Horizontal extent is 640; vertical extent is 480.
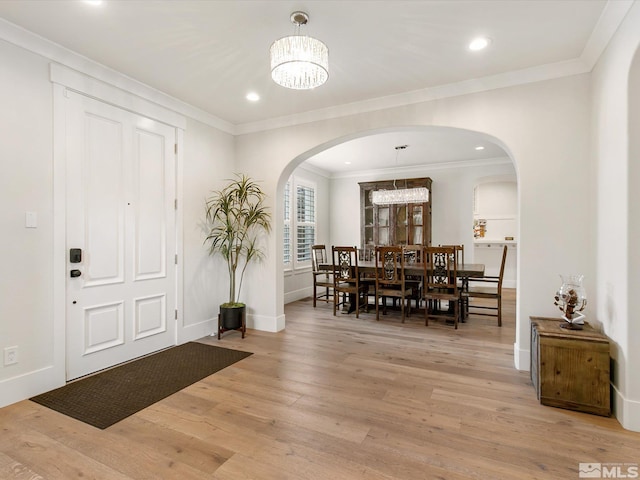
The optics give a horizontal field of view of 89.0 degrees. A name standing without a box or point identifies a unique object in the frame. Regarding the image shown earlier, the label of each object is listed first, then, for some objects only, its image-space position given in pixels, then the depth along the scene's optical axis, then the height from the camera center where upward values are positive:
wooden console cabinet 2.23 -0.93
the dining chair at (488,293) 4.47 -0.78
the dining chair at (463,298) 4.72 -0.88
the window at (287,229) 6.40 +0.19
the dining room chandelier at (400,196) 5.80 +0.78
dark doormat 2.29 -1.21
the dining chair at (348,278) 5.05 -0.64
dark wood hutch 6.71 +0.39
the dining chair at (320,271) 5.69 -0.60
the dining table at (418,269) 4.53 -0.46
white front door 2.76 +0.04
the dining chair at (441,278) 4.36 -0.57
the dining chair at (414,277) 5.06 -0.64
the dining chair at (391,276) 4.70 -0.57
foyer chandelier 2.08 +1.15
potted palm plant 4.01 +0.12
